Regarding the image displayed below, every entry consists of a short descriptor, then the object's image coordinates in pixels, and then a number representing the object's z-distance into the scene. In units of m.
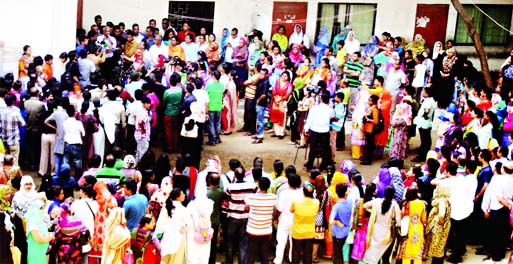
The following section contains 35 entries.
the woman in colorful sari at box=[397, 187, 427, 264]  10.91
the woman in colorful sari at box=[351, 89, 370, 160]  15.15
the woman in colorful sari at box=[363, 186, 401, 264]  10.63
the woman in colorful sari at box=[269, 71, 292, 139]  16.09
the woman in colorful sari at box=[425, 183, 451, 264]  11.27
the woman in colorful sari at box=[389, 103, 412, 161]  14.92
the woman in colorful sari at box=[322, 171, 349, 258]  11.16
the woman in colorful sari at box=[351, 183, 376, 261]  10.83
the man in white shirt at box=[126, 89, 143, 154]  14.01
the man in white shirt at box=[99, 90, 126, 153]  13.95
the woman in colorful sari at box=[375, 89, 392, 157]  15.30
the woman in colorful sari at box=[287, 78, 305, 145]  16.20
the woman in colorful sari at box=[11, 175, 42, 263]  10.01
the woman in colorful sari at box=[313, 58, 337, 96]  16.42
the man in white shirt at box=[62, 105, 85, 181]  13.16
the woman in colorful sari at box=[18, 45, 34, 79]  15.80
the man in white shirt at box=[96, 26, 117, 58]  17.72
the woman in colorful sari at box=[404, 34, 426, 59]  19.97
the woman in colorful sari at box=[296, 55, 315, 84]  16.50
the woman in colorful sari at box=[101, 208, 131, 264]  9.71
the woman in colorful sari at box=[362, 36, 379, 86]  17.72
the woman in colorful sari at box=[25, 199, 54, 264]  9.80
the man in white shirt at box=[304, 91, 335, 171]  14.37
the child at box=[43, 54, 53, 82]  15.82
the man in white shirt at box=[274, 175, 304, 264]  10.80
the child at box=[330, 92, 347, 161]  14.78
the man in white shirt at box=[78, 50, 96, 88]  15.98
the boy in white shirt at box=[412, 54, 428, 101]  17.91
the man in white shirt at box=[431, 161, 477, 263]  11.47
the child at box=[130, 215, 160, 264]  10.11
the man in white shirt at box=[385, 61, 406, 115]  16.94
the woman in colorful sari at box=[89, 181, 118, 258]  10.06
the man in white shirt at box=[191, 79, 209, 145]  14.45
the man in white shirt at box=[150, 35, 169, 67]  18.14
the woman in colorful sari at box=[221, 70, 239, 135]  16.30
